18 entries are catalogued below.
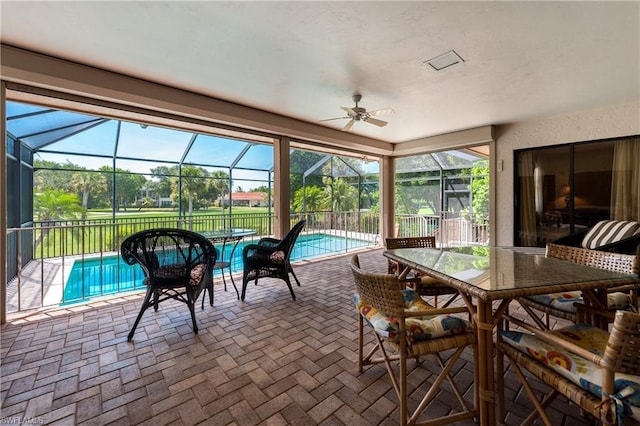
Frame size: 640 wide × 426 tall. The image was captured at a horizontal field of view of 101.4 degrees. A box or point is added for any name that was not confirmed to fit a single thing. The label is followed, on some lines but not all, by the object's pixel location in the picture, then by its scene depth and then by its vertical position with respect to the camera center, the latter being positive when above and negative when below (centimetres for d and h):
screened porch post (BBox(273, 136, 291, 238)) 468 +48
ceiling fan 338 +129
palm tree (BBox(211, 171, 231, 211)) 762 +85
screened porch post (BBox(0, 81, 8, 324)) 254 +10
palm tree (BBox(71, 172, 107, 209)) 636 +68
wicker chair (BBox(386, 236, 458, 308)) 224 -62
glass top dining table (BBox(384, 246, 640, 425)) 131 -39
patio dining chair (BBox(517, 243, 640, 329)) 179 -63
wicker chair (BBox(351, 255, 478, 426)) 130 -64
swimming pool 432 -121
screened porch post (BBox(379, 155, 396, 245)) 680 +40
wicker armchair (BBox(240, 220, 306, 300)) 324 -62
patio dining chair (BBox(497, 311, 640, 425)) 93 -66
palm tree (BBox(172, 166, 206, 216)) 700 +78
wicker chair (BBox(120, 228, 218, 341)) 235 -48
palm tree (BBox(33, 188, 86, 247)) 562 +10
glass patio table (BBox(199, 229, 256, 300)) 330 -33
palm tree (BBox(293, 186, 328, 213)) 938 +41
